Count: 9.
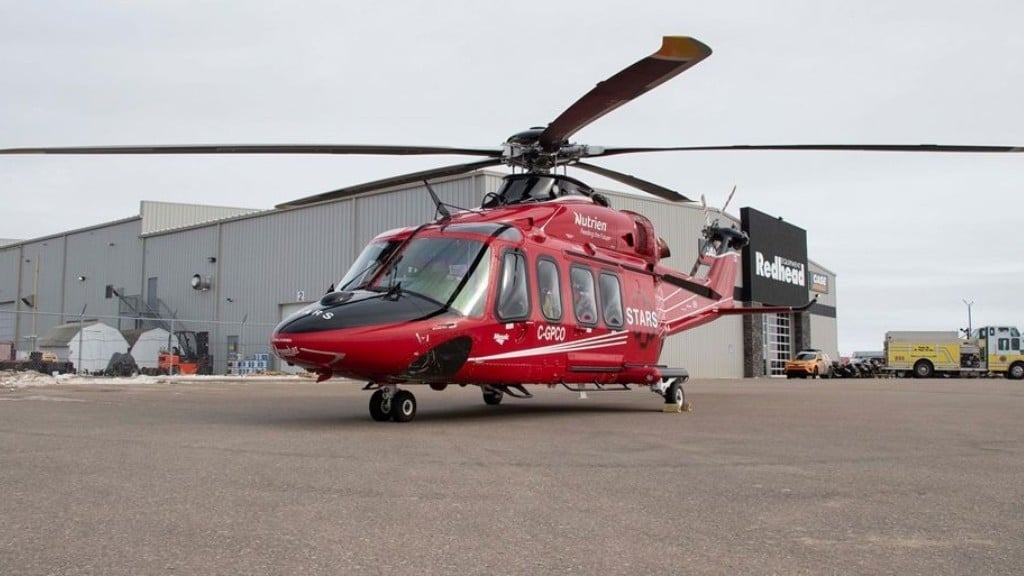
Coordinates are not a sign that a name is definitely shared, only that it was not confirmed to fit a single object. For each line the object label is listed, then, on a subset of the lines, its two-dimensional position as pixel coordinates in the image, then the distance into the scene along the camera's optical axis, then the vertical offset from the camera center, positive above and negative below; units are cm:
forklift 2933 -26
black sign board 3916 +458
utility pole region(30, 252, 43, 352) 4725 +332
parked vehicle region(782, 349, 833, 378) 4100 -65
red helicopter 838 +78
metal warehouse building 3144 +376
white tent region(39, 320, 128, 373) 2695 +18
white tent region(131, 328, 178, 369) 3028 +16
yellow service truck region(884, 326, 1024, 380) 4162 -2
